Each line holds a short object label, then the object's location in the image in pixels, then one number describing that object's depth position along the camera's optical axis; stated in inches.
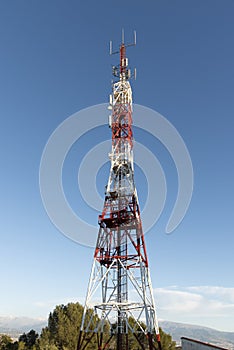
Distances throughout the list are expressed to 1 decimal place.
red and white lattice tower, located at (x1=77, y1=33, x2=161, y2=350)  1295.5
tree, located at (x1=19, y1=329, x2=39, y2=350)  2605.8
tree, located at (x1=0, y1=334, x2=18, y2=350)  2346.8
